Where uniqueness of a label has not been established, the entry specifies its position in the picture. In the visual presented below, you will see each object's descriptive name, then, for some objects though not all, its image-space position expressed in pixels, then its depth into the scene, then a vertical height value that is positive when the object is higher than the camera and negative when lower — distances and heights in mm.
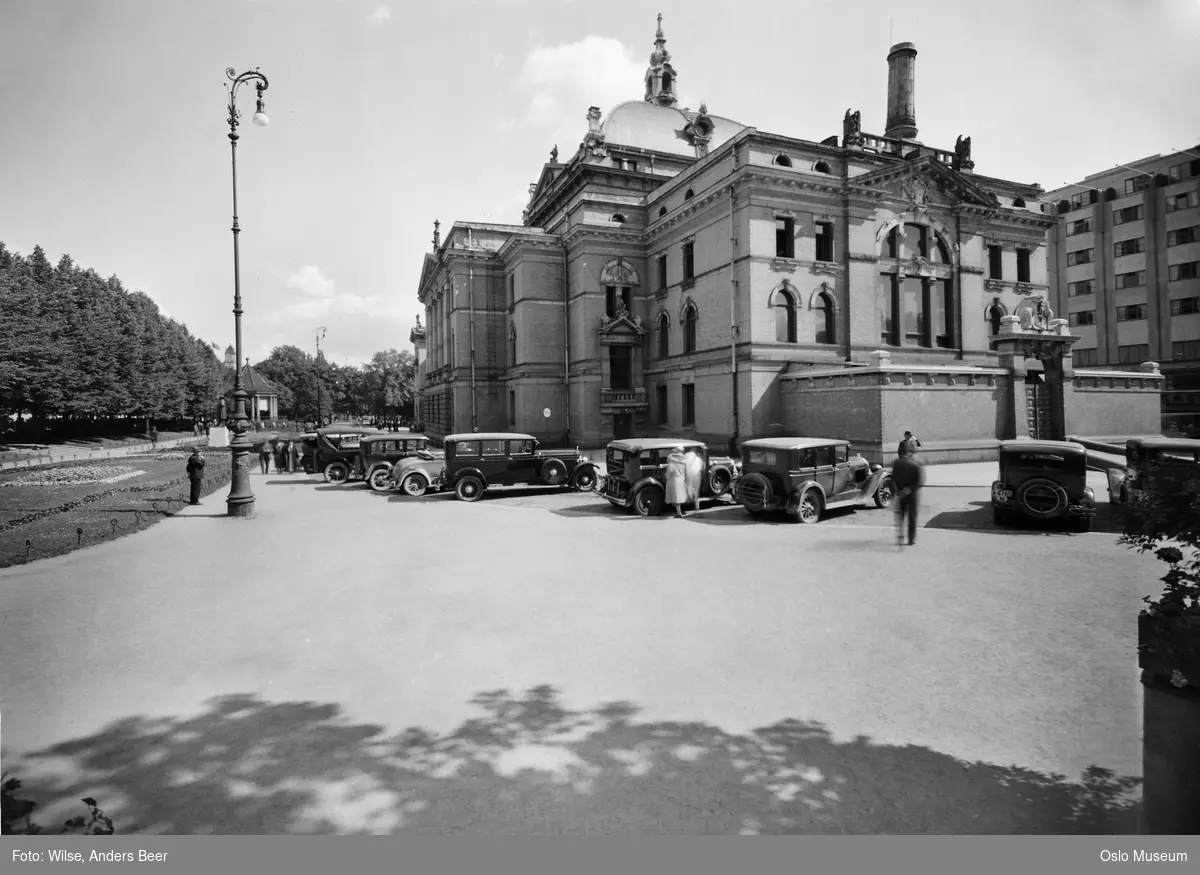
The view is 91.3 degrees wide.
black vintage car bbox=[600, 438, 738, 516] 14117 -1075
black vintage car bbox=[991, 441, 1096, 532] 11125 -1175
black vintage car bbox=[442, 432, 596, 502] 17344 -944
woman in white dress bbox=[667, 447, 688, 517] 13734 -1158
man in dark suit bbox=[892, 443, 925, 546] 9984 -1039
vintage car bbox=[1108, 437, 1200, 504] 11234 -617
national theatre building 24078 +6808
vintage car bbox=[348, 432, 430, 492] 19484 -587
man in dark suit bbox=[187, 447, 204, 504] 16078 -924
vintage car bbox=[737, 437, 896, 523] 12883 -1112
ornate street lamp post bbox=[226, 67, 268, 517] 14102 -316
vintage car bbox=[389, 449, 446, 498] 18234 -1238
